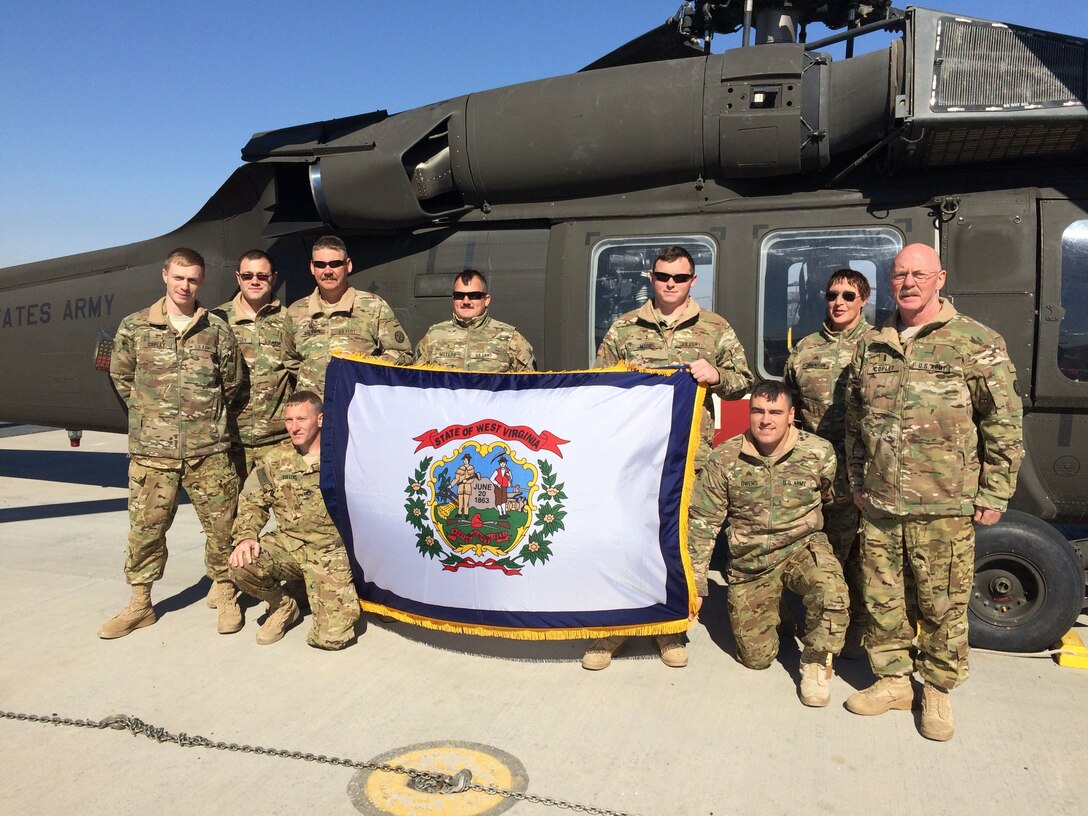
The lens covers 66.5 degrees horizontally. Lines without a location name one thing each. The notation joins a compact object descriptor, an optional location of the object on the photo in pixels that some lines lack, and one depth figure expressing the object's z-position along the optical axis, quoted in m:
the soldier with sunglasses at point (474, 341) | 4.62
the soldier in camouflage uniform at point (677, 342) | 4.14
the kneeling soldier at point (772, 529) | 3.74
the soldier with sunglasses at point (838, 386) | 4.10
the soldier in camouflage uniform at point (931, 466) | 3.35
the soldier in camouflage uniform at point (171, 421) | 4.46
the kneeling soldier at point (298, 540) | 4.29
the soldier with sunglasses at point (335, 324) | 4.71
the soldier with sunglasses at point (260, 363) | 4.91
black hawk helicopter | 4.29
